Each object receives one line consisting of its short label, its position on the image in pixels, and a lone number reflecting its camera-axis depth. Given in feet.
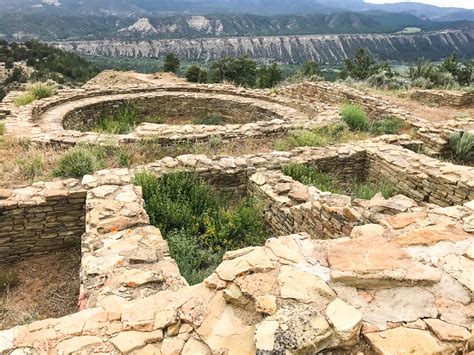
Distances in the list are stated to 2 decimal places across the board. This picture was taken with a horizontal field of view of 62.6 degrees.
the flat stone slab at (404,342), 7.24
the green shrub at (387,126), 32.09
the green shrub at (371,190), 20.43
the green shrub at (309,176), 20.95
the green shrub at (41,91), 40.07
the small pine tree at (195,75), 69.14
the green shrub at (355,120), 32.83
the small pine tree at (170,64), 93.25
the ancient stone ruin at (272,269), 7.68
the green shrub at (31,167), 20.46
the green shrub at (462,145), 25.79
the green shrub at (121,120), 37.91
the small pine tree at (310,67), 97.78
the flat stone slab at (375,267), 8.56
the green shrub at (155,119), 43.30
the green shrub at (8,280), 15.38
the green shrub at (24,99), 37.58
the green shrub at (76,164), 19.45
